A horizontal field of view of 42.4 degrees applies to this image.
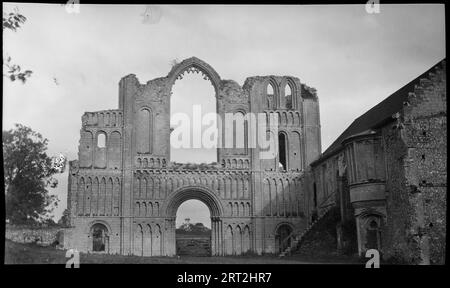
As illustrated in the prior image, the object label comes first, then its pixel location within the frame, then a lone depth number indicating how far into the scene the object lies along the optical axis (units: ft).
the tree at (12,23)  42.09
